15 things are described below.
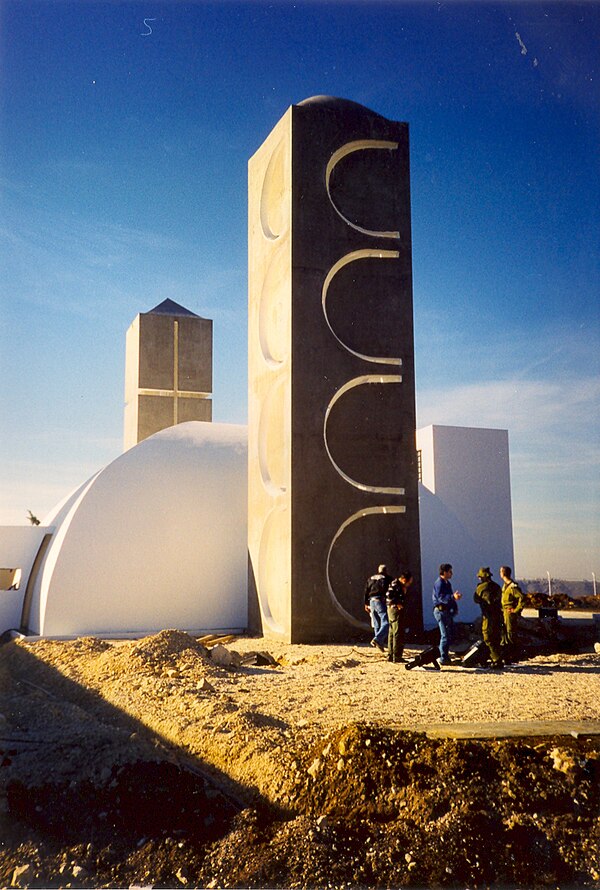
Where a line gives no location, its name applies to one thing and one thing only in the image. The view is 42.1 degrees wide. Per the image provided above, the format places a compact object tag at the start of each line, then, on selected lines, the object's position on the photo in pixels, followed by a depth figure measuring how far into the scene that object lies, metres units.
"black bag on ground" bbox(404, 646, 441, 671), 10.34
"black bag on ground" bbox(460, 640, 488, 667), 10.47
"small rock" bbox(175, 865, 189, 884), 4.00
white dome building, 14.57
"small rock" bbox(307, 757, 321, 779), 5.05
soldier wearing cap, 10.48
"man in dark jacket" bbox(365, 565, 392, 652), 12.20
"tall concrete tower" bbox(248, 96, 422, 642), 13.68
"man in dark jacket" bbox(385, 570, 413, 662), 11.05
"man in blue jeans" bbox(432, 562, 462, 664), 10.68
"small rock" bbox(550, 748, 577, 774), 5.14
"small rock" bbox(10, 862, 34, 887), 4.07
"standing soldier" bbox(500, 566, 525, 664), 10.88
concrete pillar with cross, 22.47
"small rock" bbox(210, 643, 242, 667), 10.70
